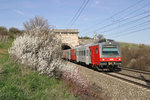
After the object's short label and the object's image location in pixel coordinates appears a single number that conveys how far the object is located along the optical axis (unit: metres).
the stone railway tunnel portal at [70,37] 41.91
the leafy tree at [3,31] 39.53
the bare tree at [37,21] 40.78
